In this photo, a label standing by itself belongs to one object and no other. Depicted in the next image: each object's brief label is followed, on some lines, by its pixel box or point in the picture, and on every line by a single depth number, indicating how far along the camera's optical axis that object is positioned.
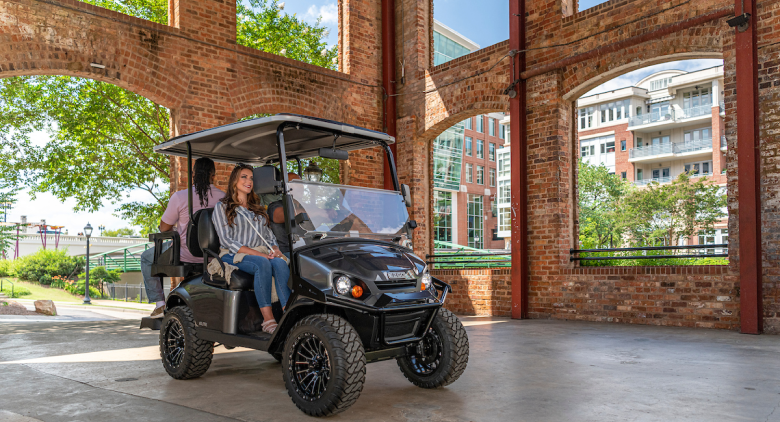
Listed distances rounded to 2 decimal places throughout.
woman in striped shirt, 4.21
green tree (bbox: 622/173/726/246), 34.19
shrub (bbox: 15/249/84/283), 34.44
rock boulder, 14.49
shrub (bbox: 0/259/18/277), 34.53
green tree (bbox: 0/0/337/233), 16.28
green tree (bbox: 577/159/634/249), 38.34
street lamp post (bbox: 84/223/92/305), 22.58
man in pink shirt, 5.42
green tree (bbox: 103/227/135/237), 71.13
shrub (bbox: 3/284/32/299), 27.66
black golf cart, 3.71
